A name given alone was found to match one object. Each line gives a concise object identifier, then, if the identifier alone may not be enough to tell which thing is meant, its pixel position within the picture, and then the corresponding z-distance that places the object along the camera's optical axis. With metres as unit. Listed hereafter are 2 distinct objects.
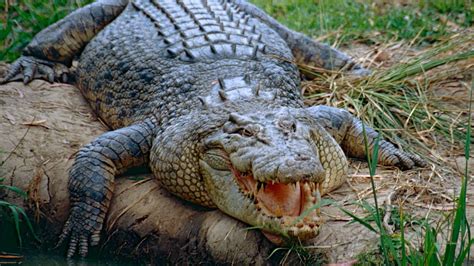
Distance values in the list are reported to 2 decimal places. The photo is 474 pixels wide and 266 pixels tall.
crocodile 8.29
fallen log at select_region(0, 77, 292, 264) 8.84
